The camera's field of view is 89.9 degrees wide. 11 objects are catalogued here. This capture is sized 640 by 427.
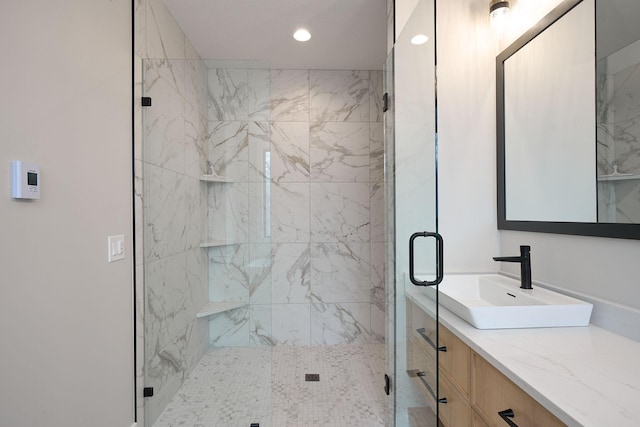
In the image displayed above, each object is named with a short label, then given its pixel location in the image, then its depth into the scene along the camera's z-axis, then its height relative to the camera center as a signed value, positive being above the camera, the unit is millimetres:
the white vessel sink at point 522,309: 1231 -389
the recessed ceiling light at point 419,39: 1386 +792
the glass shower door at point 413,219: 1331 -28
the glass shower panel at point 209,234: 1890 -124
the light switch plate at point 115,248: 1538 -167
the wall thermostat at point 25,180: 1029 +112
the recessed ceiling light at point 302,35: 2420 +1376
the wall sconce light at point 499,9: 1819 +1167
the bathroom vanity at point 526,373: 771 -452
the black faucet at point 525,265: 1567 -256
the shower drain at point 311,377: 2459 -1271
